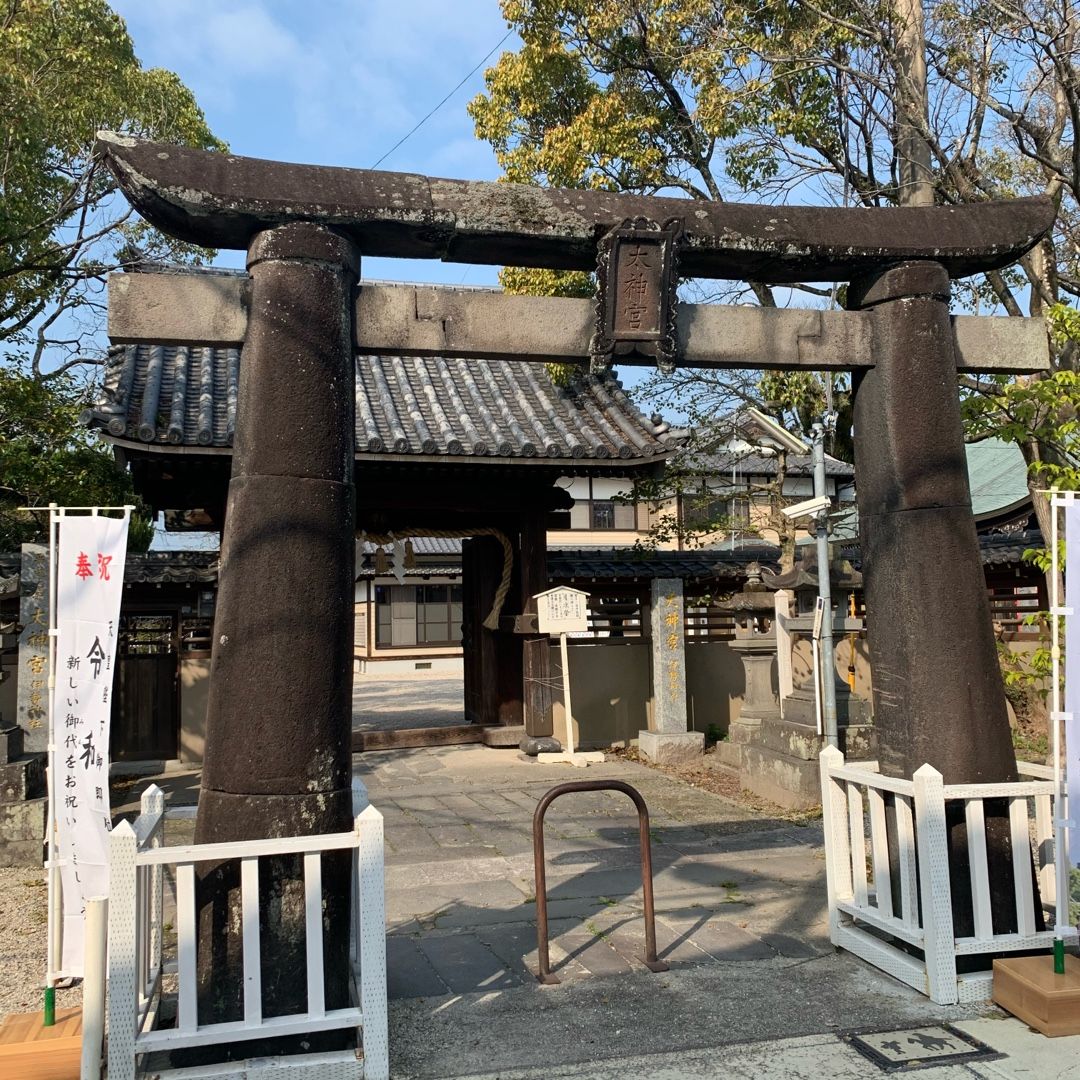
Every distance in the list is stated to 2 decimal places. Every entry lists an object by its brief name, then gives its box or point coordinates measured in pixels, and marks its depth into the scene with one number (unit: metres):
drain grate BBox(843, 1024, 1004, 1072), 3.72
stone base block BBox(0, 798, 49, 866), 7.55
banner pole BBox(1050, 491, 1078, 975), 4.12
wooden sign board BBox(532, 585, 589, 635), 11.95
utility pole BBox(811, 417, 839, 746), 9.00
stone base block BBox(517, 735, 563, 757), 12.24
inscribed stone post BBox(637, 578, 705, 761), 12.09
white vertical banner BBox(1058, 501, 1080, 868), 4.08
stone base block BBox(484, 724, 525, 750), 13.03
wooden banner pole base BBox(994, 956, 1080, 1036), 3.89
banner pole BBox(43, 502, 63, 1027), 4.66
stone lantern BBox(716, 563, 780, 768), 10.71
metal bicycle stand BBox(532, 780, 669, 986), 4.71
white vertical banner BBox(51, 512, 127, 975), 4.76
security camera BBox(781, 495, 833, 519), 8.66
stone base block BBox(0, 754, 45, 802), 7.55
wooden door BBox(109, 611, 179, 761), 12.23
